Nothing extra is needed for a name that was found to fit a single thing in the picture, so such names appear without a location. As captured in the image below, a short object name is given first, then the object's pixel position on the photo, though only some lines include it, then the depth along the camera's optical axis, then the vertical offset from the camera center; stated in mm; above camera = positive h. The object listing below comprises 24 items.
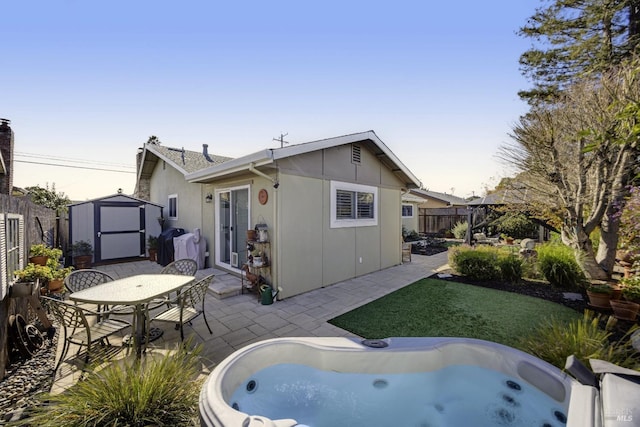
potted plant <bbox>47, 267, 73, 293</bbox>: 5748 -1490
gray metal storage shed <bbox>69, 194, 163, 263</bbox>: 10125 -467
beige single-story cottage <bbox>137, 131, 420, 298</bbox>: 6492 +160
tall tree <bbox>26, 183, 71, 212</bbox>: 17250 +1240
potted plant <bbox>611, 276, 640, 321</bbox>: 5012 -1764
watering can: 6046 -1893
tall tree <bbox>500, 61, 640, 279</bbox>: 6398 +1300
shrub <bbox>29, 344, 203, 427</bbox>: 2213 -1650
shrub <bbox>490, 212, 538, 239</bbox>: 16188 -923
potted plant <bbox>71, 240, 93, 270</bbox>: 9719 -1492
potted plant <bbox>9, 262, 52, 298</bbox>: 4086 -1104
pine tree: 9094 +6486
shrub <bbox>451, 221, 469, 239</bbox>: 17969 -1306
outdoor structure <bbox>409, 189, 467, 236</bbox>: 20797 -263
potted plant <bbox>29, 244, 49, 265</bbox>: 5797 -909
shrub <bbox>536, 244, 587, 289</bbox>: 7223 -1599
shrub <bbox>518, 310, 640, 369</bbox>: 2939 -1632
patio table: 3664 -1191
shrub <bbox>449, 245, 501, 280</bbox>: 8203 -1613
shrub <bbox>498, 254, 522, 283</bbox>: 8031 -1719
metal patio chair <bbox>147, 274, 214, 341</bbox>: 4152 -1542
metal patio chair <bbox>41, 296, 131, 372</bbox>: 3393 -1642
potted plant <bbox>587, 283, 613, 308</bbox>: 5543 -1775
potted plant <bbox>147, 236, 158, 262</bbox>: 11141 -1462
